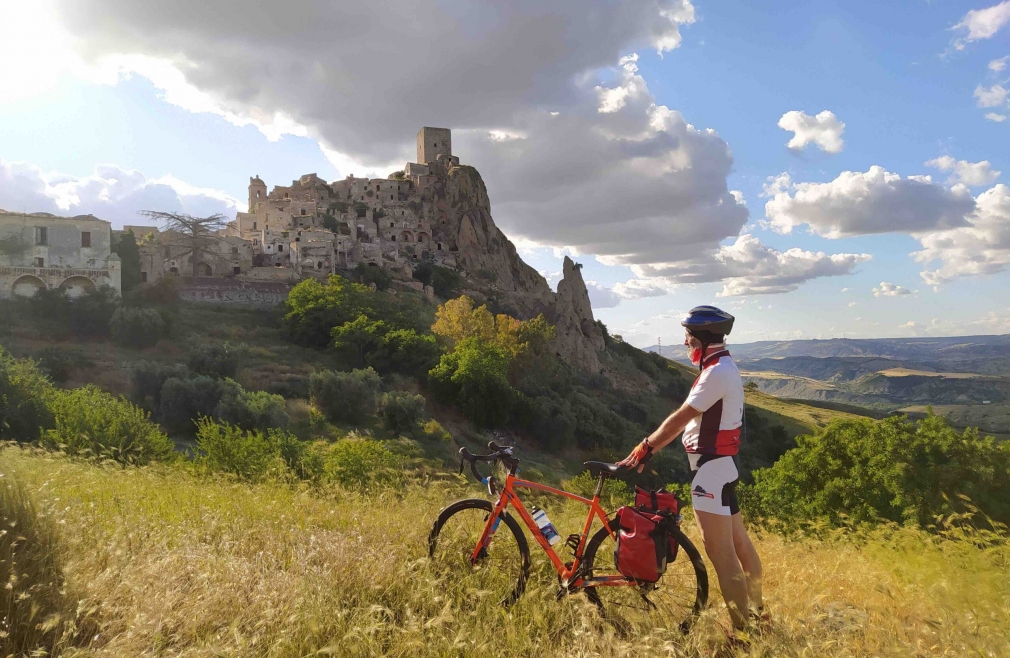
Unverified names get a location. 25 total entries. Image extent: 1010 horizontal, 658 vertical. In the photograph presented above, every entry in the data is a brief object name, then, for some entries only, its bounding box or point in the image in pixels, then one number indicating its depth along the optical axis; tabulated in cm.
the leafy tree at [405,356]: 3581
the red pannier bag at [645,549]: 383
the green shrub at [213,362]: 2750
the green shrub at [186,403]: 2094
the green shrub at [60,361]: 2472
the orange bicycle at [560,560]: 389
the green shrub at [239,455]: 872
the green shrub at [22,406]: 1318
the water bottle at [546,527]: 414
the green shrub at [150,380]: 2278
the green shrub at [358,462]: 1019
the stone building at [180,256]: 4628
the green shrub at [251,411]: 1986
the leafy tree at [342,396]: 2577
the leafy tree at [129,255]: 4253
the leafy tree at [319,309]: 3934
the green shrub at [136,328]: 3325
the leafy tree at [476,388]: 3406
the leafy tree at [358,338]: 3669
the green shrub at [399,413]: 2550
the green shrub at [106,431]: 1020
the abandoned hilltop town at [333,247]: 3684
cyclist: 383
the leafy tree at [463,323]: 4244
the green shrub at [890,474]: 1515
